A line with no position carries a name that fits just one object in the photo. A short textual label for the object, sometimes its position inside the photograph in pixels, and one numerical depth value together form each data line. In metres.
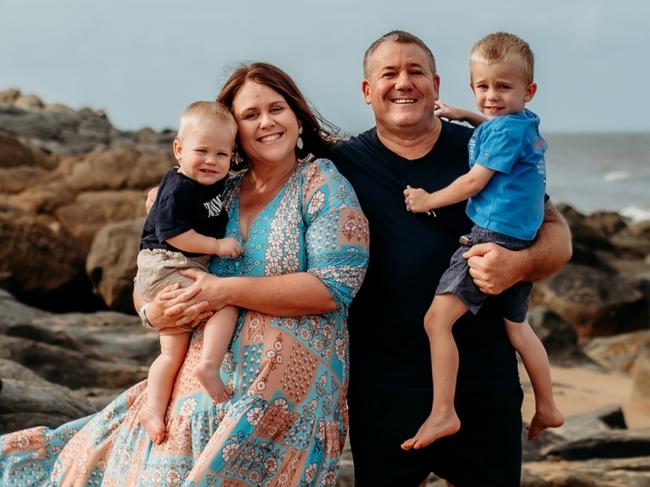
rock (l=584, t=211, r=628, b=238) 24.14
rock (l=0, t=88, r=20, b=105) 42.47
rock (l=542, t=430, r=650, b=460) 6.59
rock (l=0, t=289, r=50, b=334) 8.46
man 4.10
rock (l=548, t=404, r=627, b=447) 7.47
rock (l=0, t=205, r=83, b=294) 11.77
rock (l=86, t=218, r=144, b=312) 11.79
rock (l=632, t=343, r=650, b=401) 9.79
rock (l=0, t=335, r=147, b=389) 7.51
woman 3.74
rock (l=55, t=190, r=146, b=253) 14.72
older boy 3.91
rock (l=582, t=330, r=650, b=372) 11.98
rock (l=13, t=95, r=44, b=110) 40.48
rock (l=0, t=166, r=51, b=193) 17.44
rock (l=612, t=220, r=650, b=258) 21.66
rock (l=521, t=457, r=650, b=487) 5.89
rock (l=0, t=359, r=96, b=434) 5.43
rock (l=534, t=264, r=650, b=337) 13.79
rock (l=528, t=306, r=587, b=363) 11.61
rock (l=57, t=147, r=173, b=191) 17.45
